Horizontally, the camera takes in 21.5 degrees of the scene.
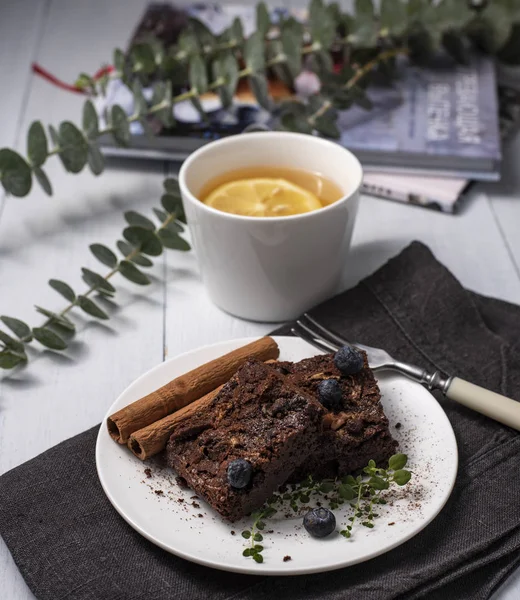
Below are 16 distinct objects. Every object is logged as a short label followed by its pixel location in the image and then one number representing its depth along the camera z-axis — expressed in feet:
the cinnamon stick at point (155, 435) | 2.04
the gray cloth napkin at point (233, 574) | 1.93
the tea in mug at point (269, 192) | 2.44
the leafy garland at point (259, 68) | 2.62
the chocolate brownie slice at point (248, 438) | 1.97
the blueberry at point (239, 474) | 1.94
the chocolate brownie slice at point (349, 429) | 2.04
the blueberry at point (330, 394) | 2.08
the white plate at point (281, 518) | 1.90
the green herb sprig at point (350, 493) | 1.98
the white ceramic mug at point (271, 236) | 2.35
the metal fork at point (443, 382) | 2.16
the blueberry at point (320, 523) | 1.93
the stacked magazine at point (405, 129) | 2.86
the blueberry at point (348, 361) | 2.12
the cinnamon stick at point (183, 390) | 2.08
